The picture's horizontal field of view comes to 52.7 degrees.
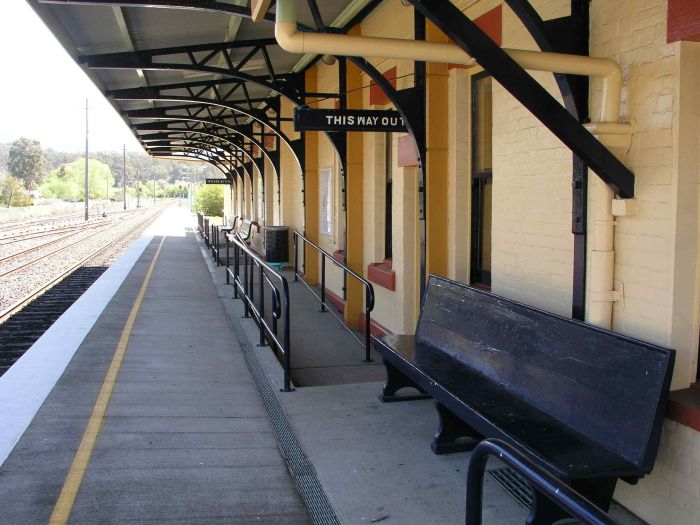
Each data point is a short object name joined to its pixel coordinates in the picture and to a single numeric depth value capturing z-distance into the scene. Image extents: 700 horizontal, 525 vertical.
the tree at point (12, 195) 76.92
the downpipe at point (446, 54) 3.91
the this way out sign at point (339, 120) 6.75
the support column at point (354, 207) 9.67
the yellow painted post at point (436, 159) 6.74
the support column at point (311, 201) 13.20
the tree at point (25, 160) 121.19
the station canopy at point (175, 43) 8.04
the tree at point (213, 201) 44.22
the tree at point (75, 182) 131.50
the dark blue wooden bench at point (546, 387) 3.30
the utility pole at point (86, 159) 53.06
